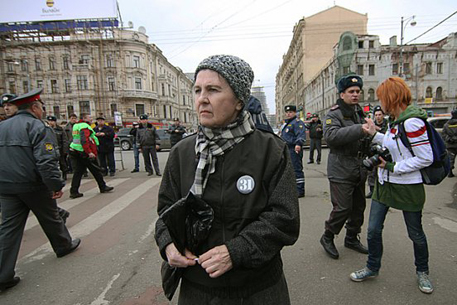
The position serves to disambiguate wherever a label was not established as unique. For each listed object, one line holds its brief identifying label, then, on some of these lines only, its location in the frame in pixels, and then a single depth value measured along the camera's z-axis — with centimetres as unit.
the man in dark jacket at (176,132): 1119
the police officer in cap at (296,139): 598
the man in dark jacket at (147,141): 920
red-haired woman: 229
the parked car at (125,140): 2248
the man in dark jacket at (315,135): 1065
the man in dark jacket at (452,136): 724
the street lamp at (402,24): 2338
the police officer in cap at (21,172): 290
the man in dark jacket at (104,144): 908
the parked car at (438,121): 1260
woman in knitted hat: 126
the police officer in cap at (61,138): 818
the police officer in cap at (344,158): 301
